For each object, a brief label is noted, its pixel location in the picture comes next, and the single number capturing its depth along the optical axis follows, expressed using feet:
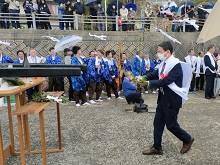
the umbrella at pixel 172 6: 46.64
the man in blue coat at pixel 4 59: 24.18
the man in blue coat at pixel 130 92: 22.33
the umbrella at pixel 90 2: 37.45
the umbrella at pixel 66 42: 24.01
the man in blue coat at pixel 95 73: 25.21
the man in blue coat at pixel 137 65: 29.63
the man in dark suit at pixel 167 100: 11.77
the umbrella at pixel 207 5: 42.70
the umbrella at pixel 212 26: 7.72
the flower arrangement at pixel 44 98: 11.29
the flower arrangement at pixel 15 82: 10.71
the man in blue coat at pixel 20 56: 24.57
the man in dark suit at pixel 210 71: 27.20
